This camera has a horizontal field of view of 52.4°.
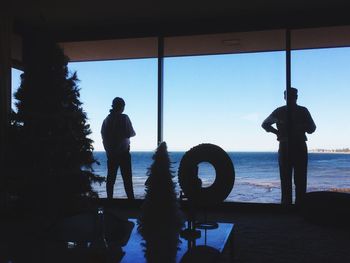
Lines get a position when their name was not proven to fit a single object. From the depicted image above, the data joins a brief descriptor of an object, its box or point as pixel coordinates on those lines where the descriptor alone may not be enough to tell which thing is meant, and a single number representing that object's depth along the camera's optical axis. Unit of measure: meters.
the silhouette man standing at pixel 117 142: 4.11
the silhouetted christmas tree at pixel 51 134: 2.95
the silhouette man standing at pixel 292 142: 3.79
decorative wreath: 1.74
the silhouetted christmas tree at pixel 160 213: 1.21
